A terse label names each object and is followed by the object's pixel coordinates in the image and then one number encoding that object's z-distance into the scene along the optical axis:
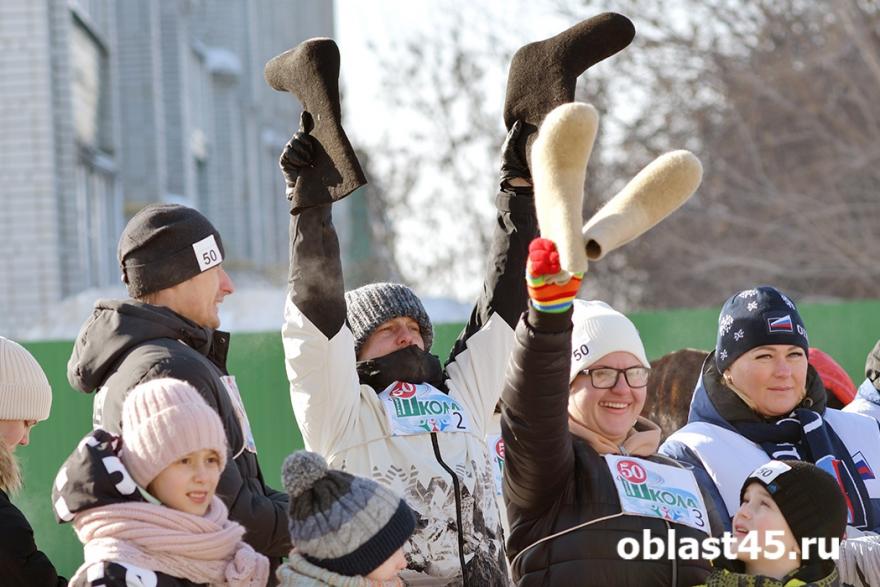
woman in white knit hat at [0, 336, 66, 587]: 6.78
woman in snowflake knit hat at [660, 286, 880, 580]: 7.93
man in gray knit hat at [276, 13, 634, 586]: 6.84
